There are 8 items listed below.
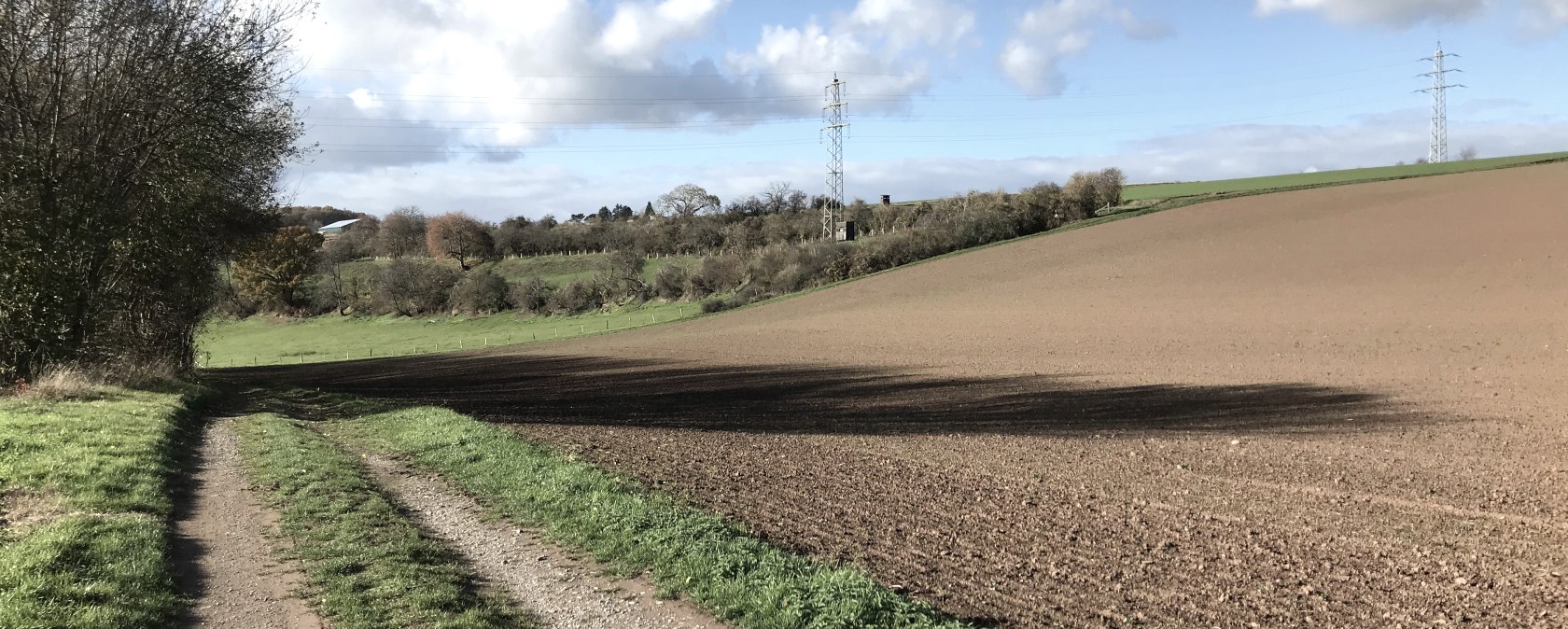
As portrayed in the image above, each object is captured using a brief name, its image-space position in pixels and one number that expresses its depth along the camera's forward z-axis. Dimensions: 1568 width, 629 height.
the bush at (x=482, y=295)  77.00
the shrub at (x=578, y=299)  75.12
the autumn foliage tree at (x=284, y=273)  67.56
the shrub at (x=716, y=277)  71.94
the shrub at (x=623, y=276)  76.31
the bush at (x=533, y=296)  75.81
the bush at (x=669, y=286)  73.93
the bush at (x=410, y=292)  79.06
